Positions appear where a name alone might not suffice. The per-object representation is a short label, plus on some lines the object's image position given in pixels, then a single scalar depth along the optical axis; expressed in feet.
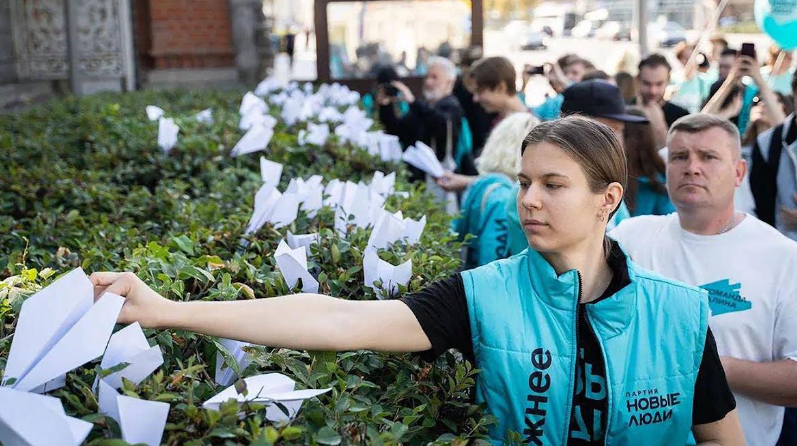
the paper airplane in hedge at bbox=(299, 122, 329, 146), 19.25
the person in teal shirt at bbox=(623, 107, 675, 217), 15.46
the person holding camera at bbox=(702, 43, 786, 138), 20.51
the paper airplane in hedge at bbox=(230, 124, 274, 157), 17.78
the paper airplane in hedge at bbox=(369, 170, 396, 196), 14.20
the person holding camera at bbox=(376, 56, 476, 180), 26.43
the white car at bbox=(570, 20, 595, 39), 151.53
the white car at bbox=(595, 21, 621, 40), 135.85
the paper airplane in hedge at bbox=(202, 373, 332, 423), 6.00
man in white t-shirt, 10.25
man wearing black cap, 14.48
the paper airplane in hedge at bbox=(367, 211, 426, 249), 10.24
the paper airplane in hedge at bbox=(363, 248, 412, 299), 9.05
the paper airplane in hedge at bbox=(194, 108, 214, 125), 23.67
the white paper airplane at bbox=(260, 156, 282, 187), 13.53
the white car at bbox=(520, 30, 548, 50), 142.41
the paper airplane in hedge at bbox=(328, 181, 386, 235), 11.68
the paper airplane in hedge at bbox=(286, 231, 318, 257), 10.43
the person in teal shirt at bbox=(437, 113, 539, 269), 15.62
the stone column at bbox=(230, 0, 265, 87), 53.93
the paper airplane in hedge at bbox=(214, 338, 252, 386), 6.80
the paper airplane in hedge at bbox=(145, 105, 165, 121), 21.58
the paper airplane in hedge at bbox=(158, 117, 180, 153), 18.28
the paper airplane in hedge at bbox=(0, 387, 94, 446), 5.32
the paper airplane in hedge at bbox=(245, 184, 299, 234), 11.26
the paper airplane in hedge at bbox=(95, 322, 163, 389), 6.21
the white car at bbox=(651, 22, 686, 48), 129.47
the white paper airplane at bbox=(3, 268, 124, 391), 5.95
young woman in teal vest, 7.52
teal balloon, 27.43
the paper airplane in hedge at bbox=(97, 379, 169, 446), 5.59
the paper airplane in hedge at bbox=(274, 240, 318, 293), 8.65
